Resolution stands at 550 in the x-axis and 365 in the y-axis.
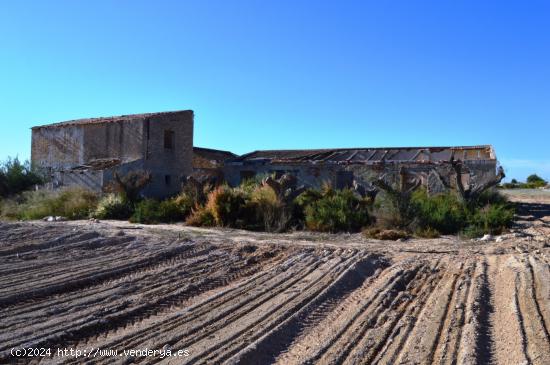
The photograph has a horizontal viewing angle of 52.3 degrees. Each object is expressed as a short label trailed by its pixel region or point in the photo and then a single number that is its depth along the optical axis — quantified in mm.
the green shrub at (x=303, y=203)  19477
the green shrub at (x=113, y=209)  22989
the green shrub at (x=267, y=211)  18631
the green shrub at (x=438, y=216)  17953
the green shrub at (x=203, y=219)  19791
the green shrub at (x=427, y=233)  16766
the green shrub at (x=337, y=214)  18281
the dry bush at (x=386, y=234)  16359
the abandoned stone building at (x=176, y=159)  27609
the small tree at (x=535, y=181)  69750
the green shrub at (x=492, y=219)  17612
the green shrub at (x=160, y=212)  21391
